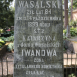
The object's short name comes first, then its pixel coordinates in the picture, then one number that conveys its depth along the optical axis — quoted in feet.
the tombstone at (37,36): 7.39
